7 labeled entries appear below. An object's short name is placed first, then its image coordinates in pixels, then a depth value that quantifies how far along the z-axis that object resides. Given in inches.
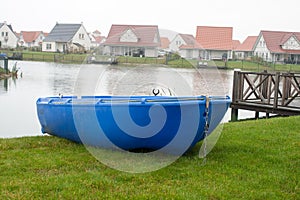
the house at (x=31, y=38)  4180.6
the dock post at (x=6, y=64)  1342.9
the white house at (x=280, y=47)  2682.1
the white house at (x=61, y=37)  2871.6
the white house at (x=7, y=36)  3669.5
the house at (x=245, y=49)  3088.1
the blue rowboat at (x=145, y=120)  256.4
